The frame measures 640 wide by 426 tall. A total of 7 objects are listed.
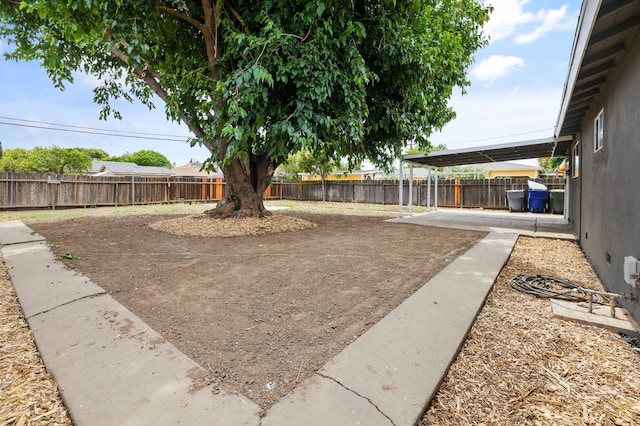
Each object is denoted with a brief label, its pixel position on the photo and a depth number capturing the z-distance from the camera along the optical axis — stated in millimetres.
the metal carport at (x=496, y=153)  8055
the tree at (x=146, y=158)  49500
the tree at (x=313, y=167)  18016
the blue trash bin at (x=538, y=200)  11537
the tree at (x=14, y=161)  23578
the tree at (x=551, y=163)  31178
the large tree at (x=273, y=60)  4832
